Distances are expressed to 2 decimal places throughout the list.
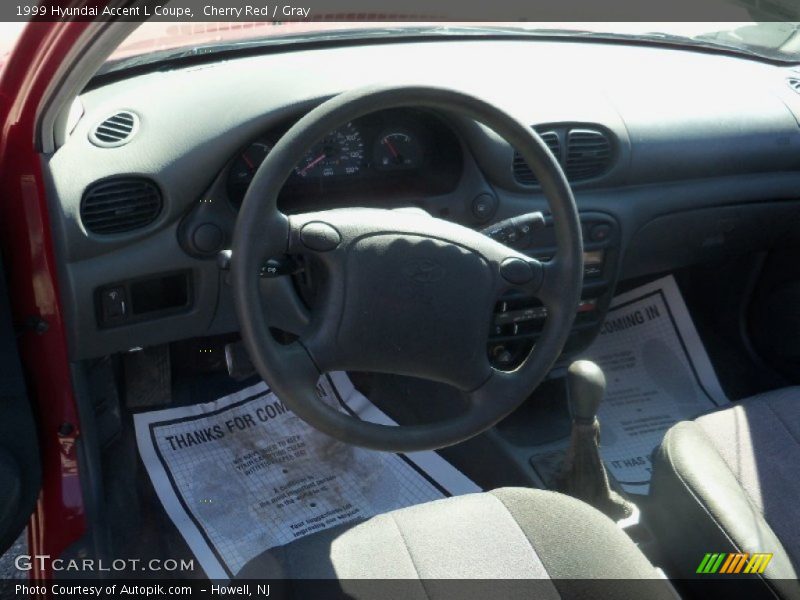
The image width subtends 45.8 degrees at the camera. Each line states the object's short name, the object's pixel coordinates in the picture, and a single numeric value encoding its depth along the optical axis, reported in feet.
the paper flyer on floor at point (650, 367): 7.58
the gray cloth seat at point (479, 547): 4.09
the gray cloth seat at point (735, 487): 4.40
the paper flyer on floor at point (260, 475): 6.24
